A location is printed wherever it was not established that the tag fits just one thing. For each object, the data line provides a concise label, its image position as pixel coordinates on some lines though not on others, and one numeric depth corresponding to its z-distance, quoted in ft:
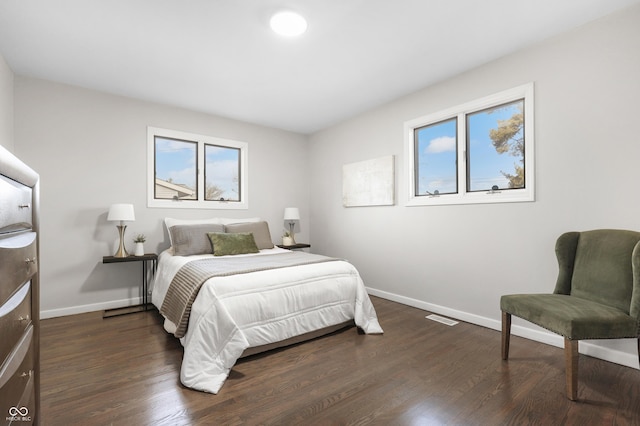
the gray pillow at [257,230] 13.02
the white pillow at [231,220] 13.67
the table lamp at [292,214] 15.71
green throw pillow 11.51
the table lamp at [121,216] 10.91
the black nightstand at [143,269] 10.86
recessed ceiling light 7.32
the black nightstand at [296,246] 15.29
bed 6.89
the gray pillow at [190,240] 11.40
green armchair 5.79
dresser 2.50
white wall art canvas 12.83
